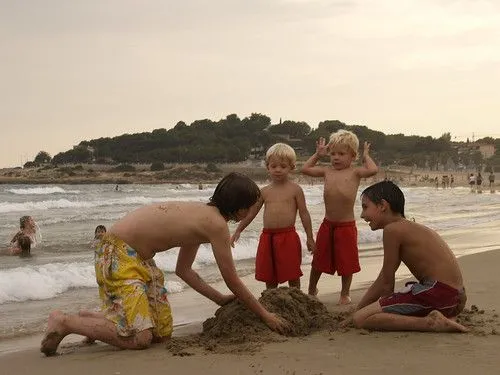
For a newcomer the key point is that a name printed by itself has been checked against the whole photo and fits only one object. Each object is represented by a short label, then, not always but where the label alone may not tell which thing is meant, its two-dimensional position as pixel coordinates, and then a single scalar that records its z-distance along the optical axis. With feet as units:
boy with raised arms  18.60
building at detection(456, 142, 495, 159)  411.03
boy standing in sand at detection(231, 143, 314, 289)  18.10
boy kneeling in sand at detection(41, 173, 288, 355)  12.83
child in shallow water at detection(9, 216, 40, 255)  33.63
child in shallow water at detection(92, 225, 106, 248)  29.40
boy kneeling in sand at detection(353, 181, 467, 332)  13.11
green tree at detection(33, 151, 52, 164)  422.82
